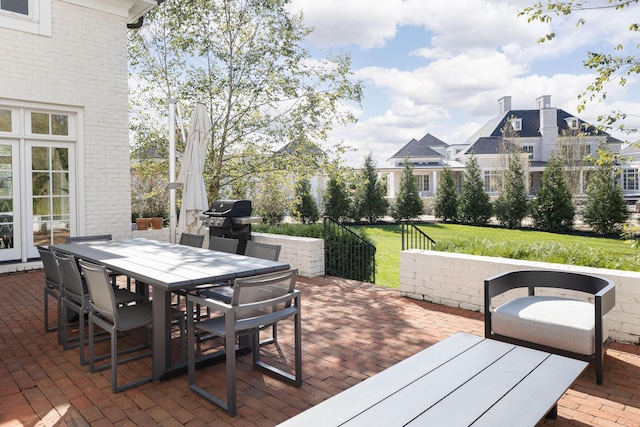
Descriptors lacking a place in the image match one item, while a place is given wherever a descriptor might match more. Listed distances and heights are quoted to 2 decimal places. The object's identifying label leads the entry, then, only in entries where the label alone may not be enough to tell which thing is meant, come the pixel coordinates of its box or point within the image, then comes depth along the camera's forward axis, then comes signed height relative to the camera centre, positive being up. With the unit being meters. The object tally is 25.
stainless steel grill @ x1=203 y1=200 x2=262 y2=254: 6.94 -0.29
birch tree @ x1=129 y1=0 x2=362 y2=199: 10.45 +2.80
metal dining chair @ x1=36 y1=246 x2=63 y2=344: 4.07 -0.73
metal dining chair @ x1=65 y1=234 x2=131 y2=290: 5.45 -0.46
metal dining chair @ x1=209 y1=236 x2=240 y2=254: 4.77 -0.48
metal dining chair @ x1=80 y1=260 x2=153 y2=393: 3.11 -0.87
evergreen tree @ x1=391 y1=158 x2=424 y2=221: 21.50 +0.04
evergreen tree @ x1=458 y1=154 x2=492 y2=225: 20.47 -0.03
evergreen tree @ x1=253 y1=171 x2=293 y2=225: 10.91 +0.10
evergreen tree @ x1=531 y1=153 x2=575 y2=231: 17.73 -0.13
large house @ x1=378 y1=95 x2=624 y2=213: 29.59 +3.67
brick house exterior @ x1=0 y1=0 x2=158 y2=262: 7.14 +1.41
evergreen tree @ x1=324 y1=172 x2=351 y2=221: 20.88 -0.03
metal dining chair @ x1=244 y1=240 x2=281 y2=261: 4.23 -0.49
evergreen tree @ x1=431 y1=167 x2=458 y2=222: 21.33 +0.02
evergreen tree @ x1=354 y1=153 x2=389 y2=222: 21.30 +0.15
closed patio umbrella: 6.68 +0.46
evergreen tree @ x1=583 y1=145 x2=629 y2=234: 16.55 -0.18
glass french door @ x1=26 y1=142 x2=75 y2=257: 7.44 +0.17
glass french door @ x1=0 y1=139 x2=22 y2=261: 7.17 +0.02
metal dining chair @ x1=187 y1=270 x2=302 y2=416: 2.80 -0.79
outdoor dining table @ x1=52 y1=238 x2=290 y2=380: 3.20 -0.53
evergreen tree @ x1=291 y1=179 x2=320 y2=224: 19.84 -0.38
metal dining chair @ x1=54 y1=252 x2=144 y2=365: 3.58 -0.84
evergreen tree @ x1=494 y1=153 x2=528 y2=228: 19.22 +0.00
